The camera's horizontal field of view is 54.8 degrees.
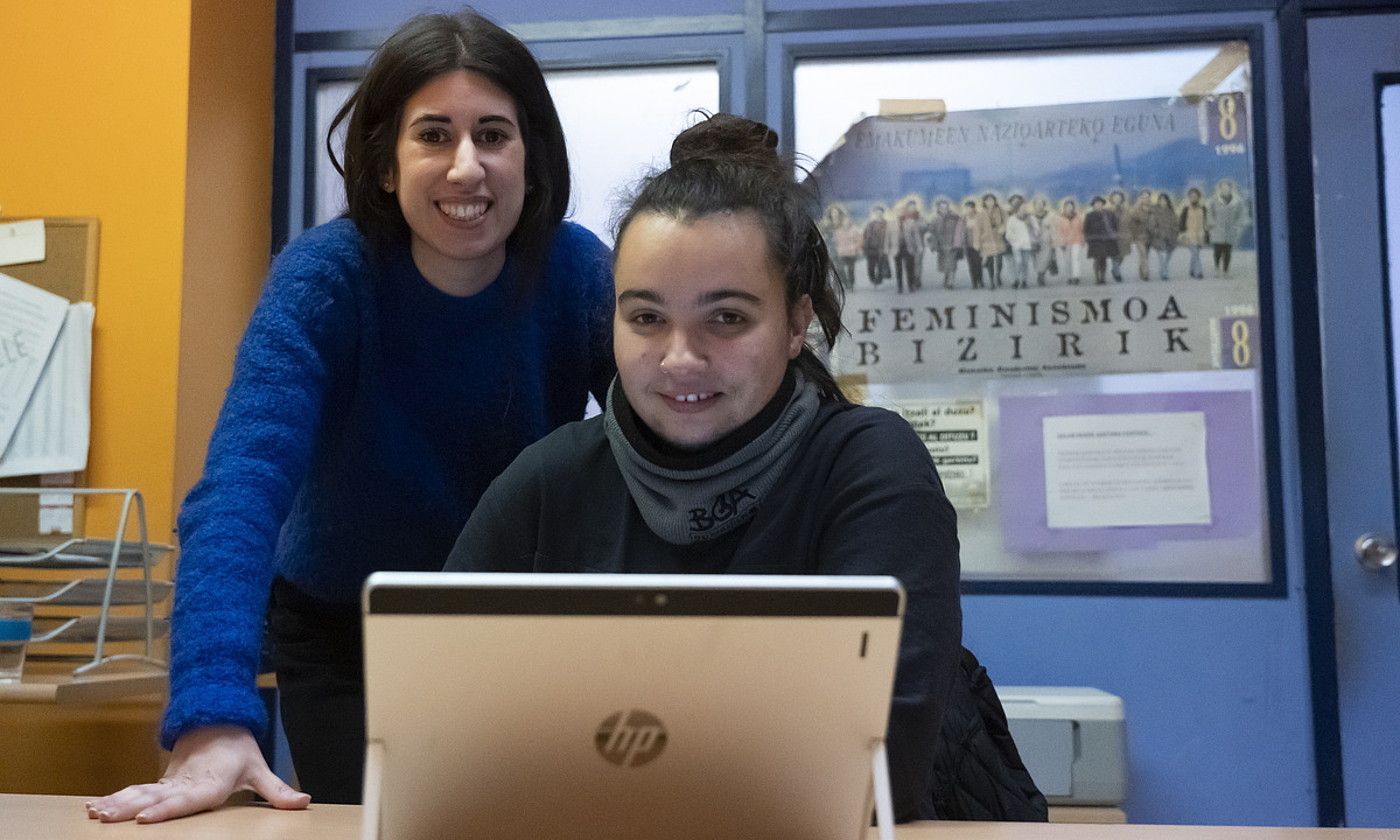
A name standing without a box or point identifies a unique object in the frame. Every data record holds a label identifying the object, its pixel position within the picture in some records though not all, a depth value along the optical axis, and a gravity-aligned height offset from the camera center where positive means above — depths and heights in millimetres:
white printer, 2283 -416
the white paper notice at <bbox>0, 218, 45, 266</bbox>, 2518 +495
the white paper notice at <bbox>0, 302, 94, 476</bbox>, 2447 +169
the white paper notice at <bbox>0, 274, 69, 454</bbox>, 2455 +310
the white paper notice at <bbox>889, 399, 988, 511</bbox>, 2668 +117
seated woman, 1099 +53
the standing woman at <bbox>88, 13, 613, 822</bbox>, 1422 +191
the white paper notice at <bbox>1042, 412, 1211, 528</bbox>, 2619 +59
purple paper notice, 2605 +64
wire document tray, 1982 -128
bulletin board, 2508 +455
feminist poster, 2654 +523
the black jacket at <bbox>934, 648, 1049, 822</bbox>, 1096 -221
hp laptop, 634 -99
